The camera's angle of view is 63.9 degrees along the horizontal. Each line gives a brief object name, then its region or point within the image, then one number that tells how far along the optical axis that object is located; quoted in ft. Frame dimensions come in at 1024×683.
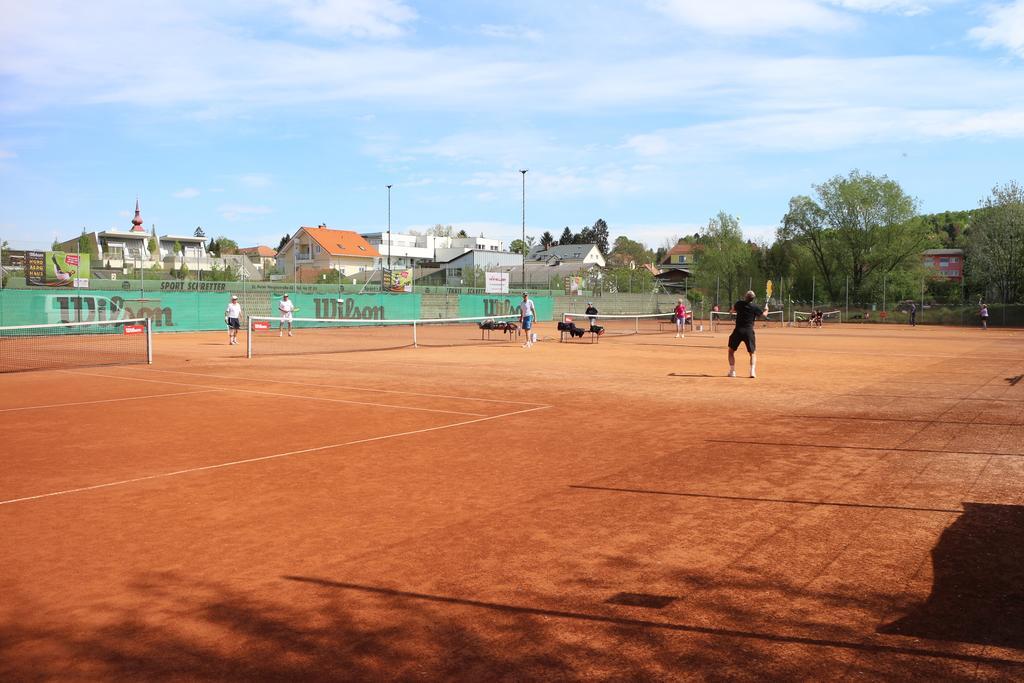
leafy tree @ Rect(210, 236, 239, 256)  458.91
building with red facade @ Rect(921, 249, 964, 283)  401.08
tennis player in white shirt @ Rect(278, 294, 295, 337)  110.83
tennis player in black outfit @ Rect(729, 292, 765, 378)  55.88
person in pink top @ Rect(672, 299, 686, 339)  119.24
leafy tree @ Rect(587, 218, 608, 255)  556.06
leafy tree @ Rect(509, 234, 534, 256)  494.50
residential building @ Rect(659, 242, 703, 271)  475.72
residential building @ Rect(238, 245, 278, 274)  286.07
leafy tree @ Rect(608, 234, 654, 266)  430.20
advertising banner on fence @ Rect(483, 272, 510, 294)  174.66
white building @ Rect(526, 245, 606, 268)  398.01
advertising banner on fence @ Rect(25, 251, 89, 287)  115.96
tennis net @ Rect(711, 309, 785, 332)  206.26
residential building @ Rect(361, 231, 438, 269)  362.82
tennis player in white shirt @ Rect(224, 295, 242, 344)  95.25
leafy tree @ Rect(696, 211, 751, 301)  288.51
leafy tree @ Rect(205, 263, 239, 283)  185.61
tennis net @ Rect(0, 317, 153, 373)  71.92
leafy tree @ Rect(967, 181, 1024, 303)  215.72
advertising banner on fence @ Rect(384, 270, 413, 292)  188.65
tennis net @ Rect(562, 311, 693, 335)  145.94
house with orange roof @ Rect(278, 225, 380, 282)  302.45
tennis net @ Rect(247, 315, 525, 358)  92.76
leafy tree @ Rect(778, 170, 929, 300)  242.17
